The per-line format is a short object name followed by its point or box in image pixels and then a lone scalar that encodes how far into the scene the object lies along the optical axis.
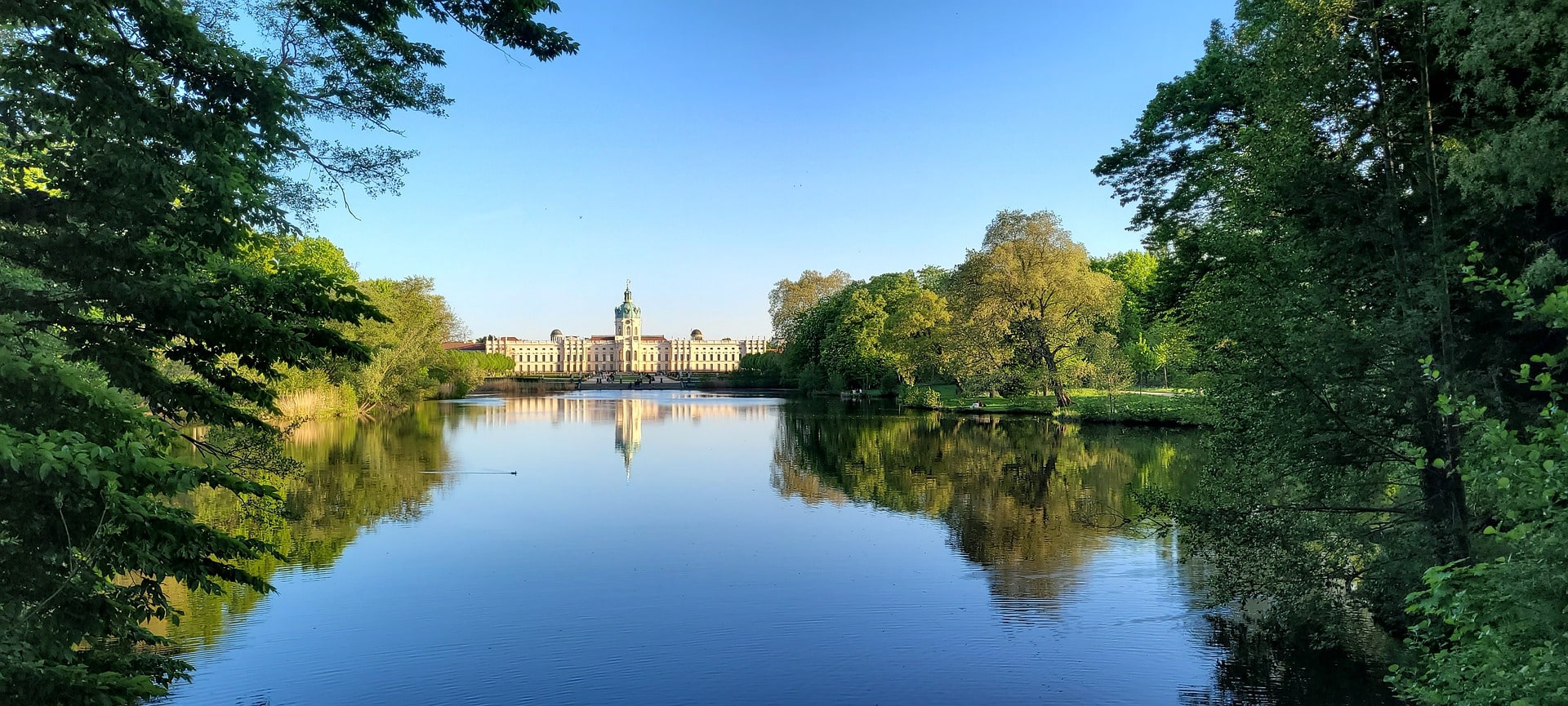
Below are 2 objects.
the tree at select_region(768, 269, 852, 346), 91.69
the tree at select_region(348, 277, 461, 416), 49.91
